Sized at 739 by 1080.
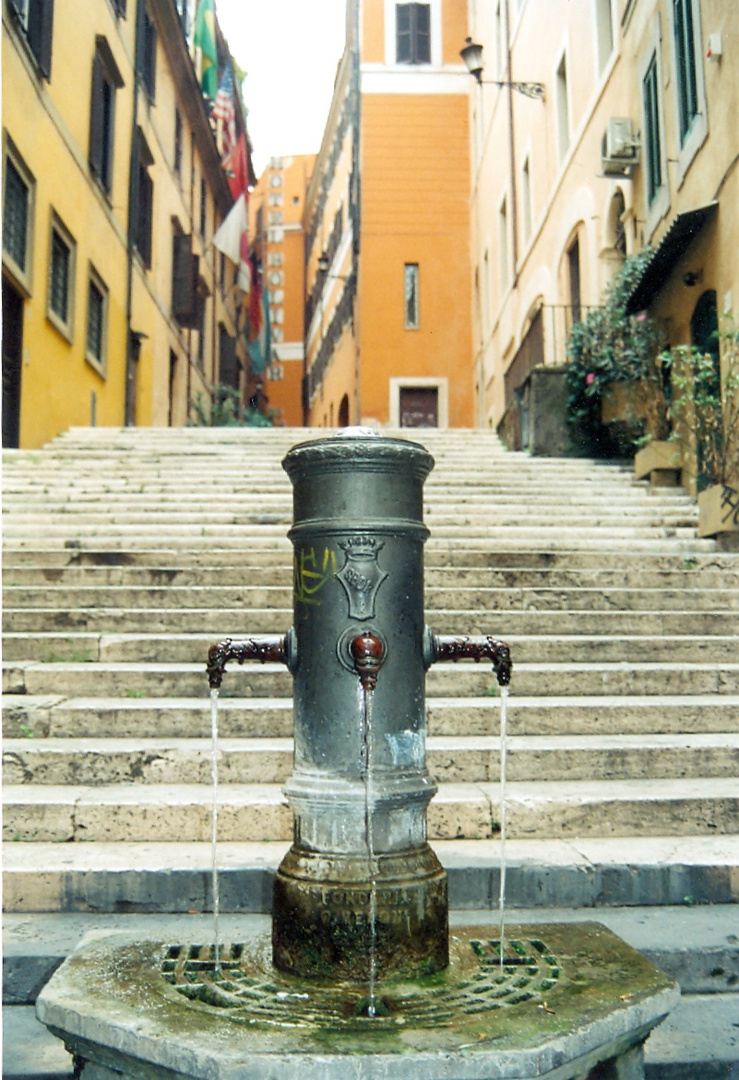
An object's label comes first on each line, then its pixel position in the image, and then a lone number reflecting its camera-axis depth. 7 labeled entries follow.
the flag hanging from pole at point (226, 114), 26.39
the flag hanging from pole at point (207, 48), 23.56
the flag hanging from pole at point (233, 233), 24.28
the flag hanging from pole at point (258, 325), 36.25
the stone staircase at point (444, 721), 3.86
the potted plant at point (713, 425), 7.99
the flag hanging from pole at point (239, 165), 27.89
